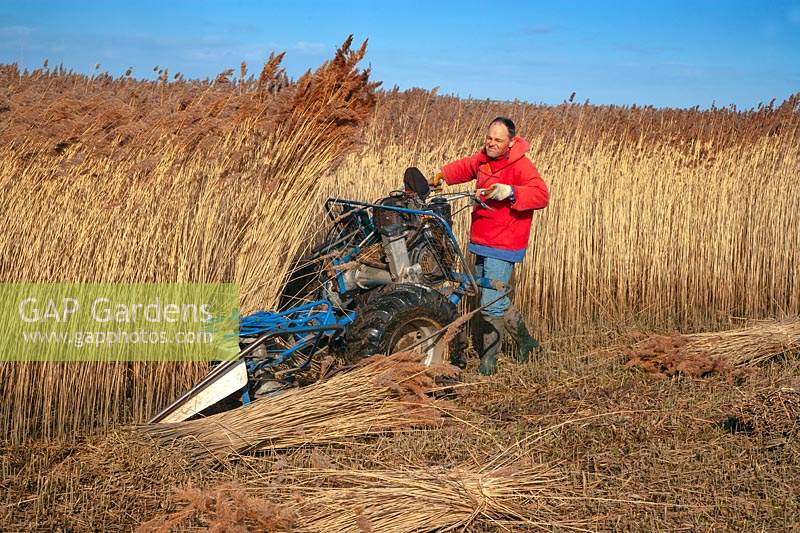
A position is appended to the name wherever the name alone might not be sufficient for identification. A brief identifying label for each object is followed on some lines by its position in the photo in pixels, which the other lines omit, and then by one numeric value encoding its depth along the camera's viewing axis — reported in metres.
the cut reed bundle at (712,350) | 6.60
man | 6.36
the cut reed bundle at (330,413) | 4.70
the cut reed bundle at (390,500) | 3.82
